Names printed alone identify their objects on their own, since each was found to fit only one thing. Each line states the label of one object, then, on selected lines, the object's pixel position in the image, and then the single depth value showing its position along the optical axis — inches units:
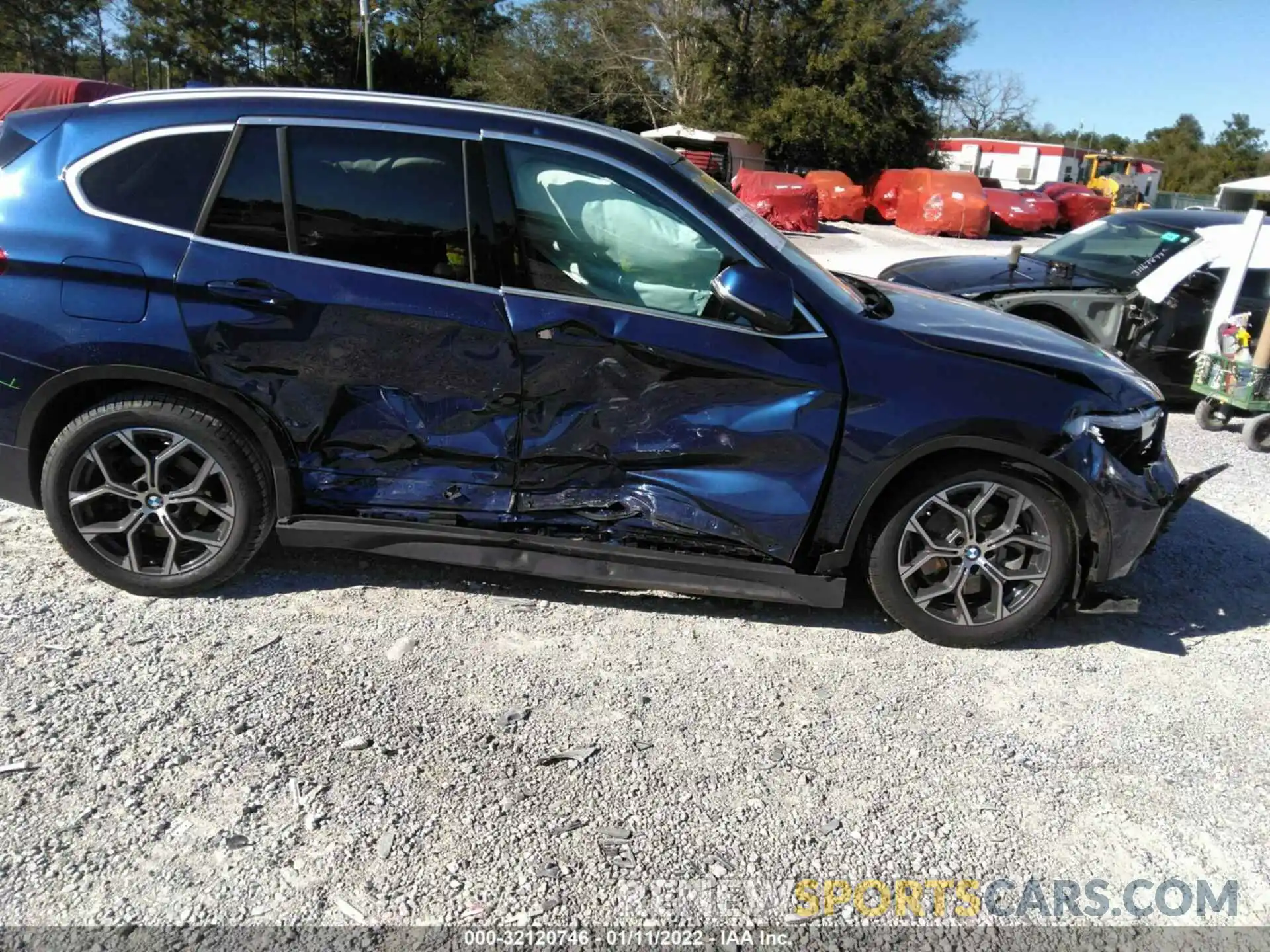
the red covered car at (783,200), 952.9
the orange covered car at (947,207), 1099.9
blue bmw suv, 131.1
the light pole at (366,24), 1228.5
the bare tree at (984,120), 3385.8
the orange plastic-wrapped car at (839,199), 1203.2
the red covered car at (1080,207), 1359.5
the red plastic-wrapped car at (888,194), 1273.4
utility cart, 263.1
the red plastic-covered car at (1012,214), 1242.0
